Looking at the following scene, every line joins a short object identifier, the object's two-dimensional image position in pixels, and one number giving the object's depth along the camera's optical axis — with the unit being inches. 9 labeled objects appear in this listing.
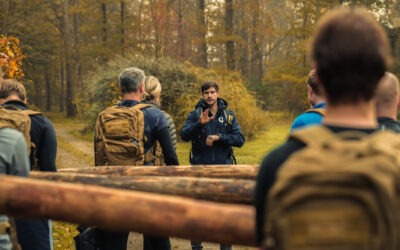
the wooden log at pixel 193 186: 151.7
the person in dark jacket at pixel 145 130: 214.1
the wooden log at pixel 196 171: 189.0
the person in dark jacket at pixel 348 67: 74.6
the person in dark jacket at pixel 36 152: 184.1
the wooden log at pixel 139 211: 103.3
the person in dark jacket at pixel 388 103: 150.0
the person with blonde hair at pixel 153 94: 245.9
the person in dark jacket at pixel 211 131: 269.0
